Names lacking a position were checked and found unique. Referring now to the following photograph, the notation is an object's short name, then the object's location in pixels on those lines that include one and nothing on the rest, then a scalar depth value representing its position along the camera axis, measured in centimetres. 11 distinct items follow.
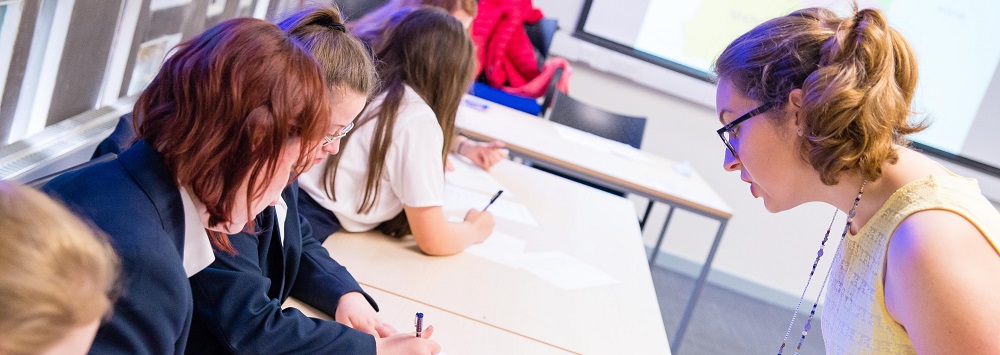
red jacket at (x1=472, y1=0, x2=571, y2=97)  438
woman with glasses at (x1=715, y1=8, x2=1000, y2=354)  115
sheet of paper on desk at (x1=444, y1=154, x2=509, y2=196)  262
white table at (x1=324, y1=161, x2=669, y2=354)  172
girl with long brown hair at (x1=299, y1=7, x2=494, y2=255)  193
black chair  395
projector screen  482
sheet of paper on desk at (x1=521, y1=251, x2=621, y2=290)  202
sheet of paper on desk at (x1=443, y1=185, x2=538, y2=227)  238
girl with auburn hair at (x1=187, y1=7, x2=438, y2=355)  129
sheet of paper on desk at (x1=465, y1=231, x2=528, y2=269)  205
